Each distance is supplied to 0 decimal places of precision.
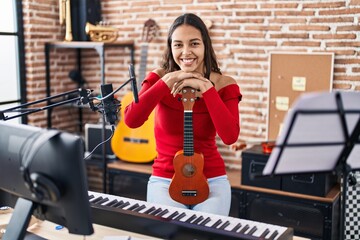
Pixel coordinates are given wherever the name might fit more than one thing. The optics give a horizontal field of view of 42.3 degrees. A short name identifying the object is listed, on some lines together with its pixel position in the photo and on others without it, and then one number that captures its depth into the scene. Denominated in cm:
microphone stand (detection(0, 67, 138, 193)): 161
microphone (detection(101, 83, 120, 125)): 168
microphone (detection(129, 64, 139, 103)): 169
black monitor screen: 133
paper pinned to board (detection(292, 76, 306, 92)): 353
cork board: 345
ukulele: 214
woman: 212
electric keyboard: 166
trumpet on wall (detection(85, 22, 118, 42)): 407
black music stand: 134
